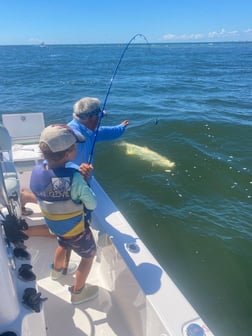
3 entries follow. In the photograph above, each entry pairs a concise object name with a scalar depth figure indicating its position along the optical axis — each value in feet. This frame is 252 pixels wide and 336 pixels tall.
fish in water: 31.68
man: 11.92
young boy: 8.62
